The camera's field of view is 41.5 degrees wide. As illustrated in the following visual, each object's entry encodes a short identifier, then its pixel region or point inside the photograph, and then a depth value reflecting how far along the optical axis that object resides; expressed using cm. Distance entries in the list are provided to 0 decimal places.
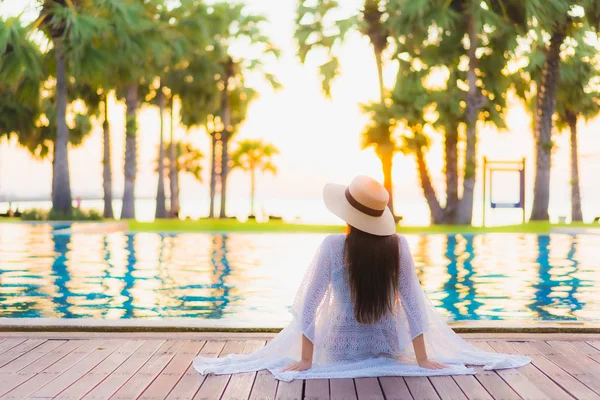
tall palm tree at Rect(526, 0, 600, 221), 3259
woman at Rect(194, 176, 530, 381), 515
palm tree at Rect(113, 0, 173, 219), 2925
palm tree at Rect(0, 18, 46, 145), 2770
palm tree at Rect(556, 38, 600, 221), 3694
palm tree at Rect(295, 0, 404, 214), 3288
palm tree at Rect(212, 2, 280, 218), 4334
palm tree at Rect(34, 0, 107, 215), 2775
